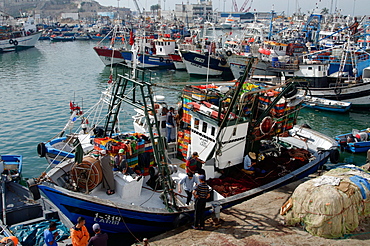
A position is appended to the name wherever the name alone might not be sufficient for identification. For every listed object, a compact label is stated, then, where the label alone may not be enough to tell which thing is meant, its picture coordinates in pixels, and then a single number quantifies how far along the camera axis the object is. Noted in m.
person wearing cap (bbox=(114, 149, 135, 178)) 10.09
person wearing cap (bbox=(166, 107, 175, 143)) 12.59
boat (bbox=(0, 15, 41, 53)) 62.53
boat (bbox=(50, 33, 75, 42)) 84.56
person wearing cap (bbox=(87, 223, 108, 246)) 7.35
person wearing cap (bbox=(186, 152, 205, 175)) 10.43
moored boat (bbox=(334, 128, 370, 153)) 18.36
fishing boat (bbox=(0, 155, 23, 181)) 13.18
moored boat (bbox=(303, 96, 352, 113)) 27.03
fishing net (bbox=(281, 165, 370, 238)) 8.04
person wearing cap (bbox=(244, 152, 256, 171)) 11.66
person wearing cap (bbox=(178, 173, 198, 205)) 9.62
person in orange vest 7.54
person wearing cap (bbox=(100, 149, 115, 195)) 9.72
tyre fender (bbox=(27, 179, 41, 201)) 8.83
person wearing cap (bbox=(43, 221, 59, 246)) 7.84
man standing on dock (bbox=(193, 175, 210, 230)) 8.66
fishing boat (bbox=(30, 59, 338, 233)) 9.41
